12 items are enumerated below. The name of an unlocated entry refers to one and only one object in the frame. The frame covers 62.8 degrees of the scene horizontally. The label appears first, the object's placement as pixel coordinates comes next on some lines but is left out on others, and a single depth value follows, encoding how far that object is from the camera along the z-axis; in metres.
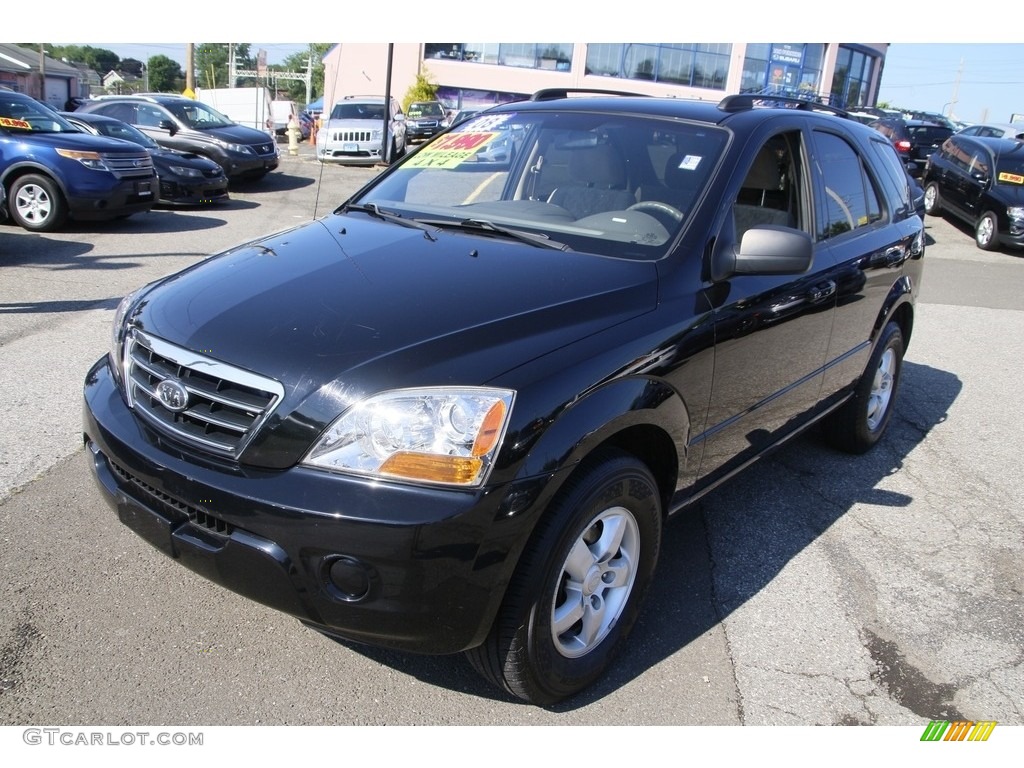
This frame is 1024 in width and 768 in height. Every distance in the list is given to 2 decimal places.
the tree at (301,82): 68.57
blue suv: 10.09
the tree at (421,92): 36.12
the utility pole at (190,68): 33.72
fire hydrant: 22.64
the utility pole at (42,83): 37.42
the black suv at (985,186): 13.70
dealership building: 37.84
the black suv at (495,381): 2.23
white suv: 18.41
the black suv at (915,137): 18.93
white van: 37.34
